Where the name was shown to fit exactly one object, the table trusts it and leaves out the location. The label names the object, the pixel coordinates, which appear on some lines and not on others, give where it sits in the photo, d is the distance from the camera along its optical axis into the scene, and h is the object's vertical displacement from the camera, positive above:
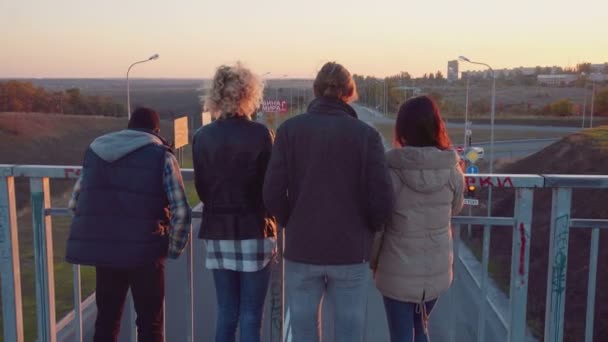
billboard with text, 43.19 -1.37
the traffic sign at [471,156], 24.78 -2.77
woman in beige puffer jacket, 2.80 -0.58
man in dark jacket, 2.71 -0.44
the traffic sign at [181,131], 17.06 -1.30
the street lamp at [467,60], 30.30 +1.44
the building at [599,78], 86.76 +1.66
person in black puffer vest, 2.93 -0.62
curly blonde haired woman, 2.92 -0.50
